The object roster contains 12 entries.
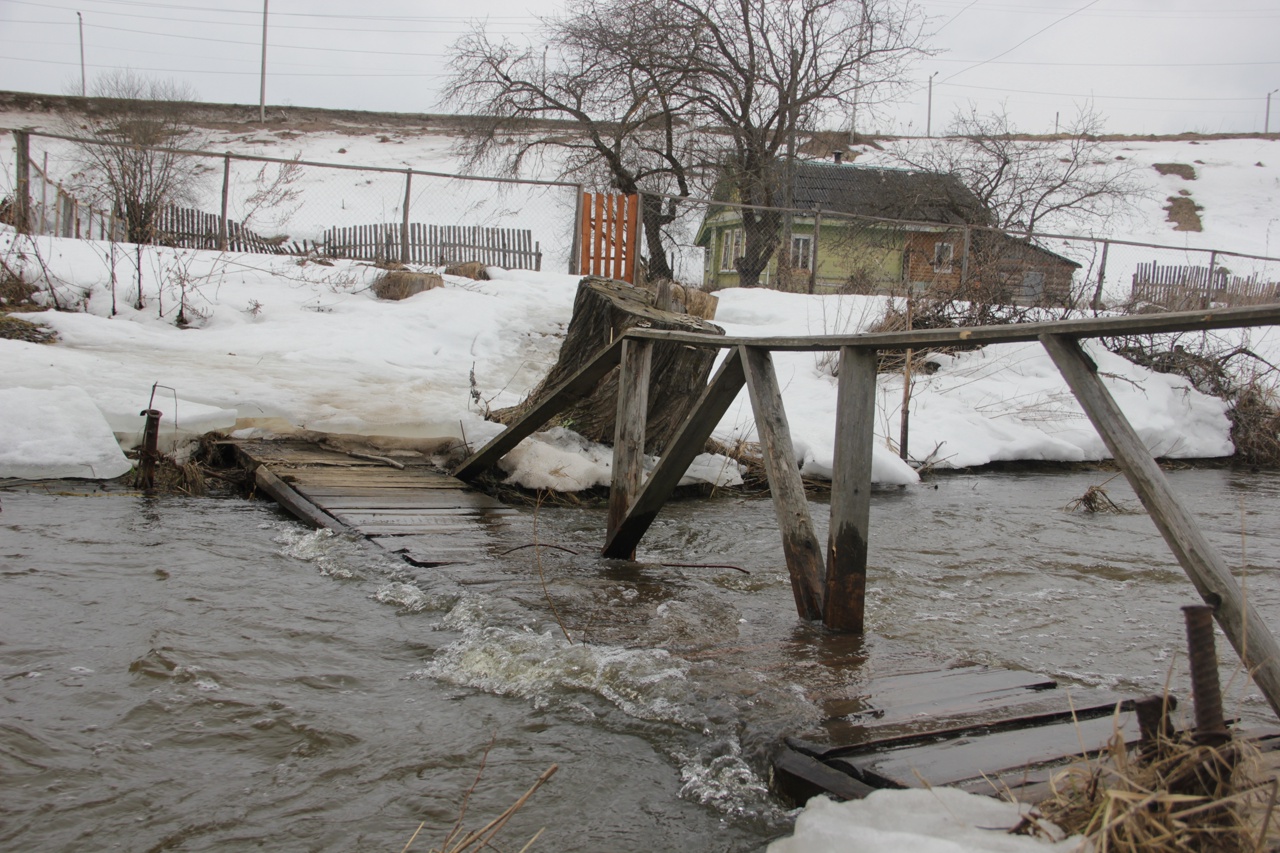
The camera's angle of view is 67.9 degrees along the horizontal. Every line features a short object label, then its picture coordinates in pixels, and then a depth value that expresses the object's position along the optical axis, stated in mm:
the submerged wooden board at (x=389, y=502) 4734
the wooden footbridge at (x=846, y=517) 2123
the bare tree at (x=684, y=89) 21984
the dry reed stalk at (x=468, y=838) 1623
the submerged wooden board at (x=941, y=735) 2158
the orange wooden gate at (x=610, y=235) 14961
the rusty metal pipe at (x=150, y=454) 5688
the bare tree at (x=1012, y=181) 21797
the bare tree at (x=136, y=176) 13274
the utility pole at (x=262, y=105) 47031
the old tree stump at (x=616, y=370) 6281
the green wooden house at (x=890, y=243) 14555
